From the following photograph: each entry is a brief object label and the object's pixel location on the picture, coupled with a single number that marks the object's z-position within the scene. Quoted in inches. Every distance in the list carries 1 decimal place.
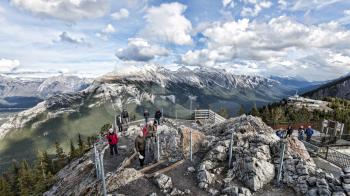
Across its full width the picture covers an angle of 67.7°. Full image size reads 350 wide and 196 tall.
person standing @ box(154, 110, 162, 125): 1201.9
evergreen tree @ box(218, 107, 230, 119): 3002.0
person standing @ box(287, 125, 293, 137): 957.1
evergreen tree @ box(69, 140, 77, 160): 2784.5
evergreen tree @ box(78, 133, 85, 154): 2761.3
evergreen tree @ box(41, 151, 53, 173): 2664.9
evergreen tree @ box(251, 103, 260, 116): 2769.7
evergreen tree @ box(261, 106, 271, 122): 2397.9
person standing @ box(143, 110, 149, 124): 1140.5
